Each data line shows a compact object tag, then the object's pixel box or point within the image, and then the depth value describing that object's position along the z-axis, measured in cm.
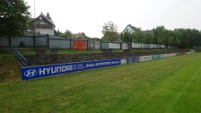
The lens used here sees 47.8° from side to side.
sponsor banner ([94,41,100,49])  3656
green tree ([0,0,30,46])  2010
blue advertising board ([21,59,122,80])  1806
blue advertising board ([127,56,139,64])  3973
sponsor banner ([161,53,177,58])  6660
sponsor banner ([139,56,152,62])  4606
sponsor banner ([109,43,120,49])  4119
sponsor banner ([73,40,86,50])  3161
